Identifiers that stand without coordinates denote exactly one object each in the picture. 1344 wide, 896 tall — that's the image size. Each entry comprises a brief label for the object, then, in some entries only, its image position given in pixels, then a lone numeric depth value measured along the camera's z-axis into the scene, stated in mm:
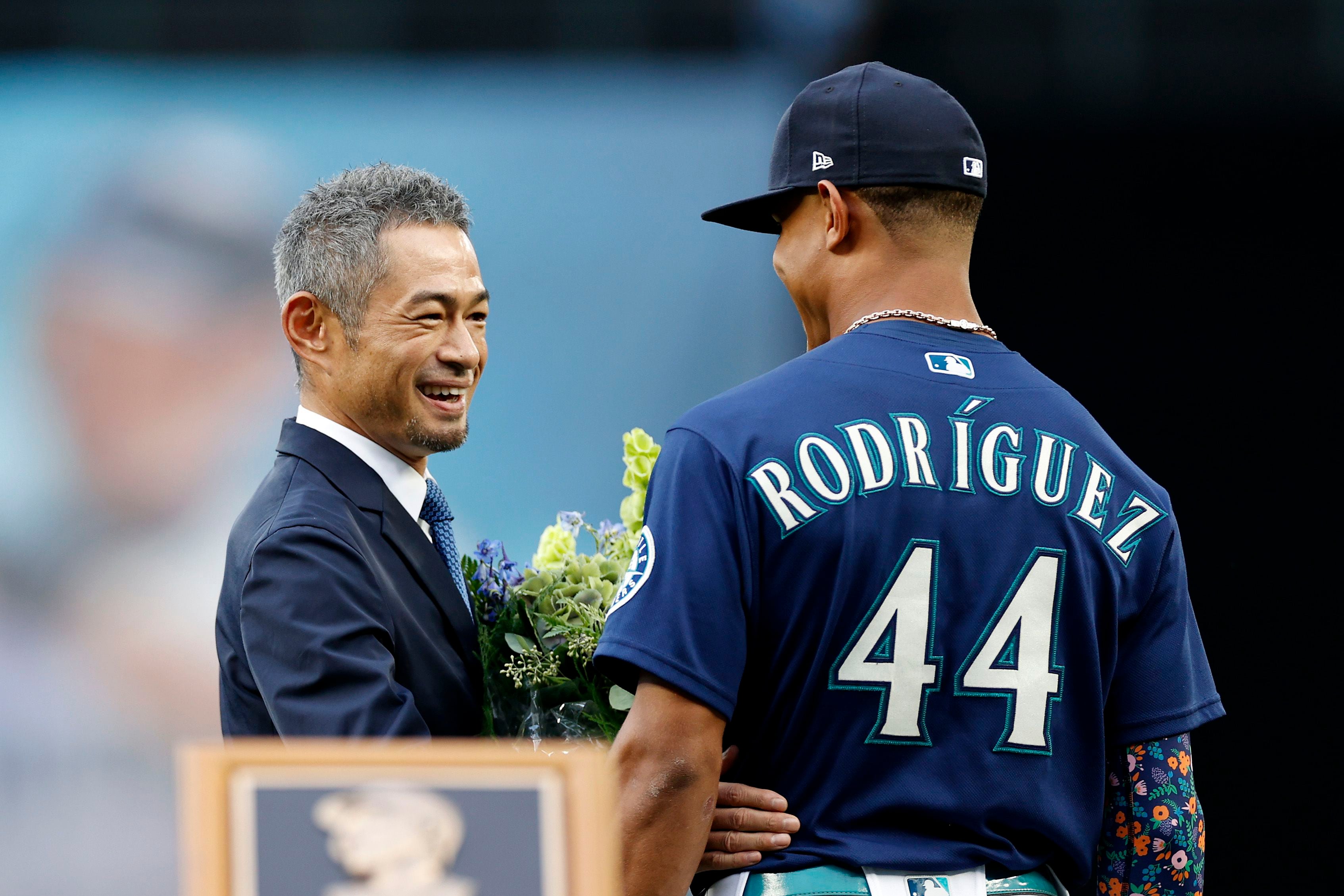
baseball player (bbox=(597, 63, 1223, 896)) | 17790
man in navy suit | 17947
